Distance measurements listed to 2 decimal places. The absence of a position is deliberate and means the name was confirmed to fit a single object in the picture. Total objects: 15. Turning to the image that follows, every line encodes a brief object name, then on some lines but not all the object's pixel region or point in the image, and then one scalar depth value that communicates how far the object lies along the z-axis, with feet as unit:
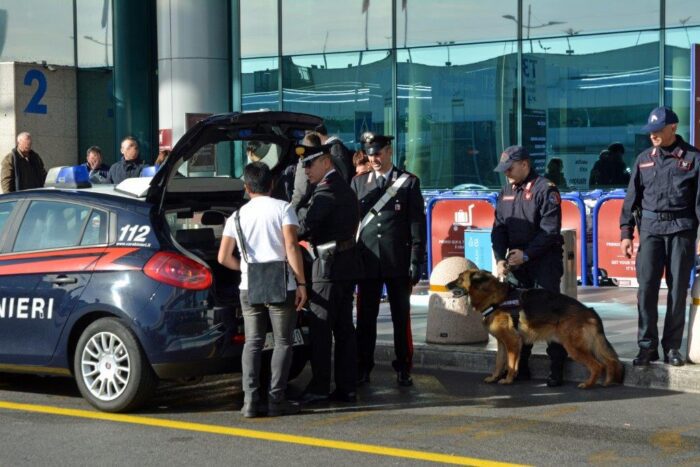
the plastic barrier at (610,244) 46.85
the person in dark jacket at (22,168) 46.39
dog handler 28.76
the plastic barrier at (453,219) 49.19
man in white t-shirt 24.75
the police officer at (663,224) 27.89
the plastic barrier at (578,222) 46.88
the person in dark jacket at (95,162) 46.74
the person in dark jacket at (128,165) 42.34
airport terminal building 59.62
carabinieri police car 24.85
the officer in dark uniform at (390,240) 28.32
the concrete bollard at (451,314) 32.81
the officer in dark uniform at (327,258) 26.35
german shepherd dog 27.73
